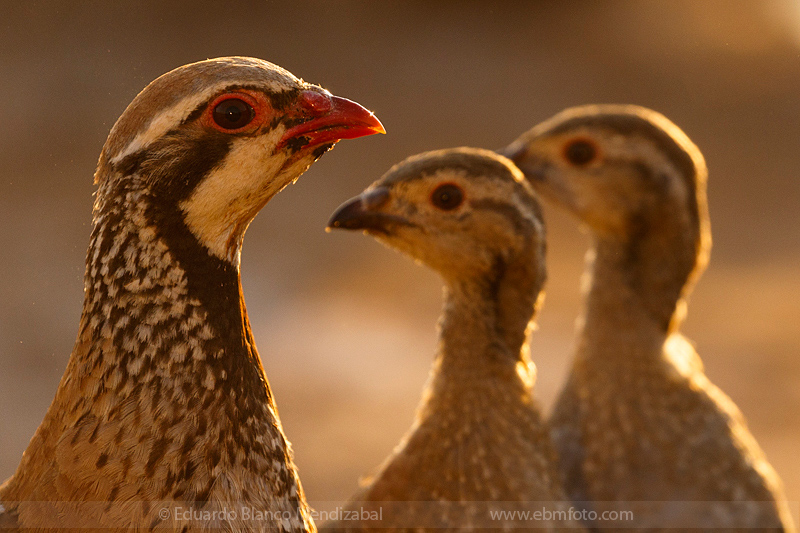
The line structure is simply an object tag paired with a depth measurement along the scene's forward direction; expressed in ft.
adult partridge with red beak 15.47
